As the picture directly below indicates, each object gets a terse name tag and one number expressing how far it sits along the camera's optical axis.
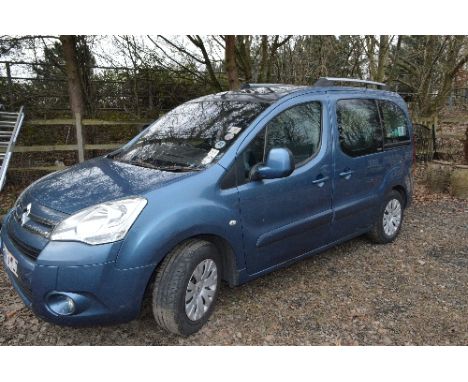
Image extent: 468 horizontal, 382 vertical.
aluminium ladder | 5.17
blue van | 2.29
